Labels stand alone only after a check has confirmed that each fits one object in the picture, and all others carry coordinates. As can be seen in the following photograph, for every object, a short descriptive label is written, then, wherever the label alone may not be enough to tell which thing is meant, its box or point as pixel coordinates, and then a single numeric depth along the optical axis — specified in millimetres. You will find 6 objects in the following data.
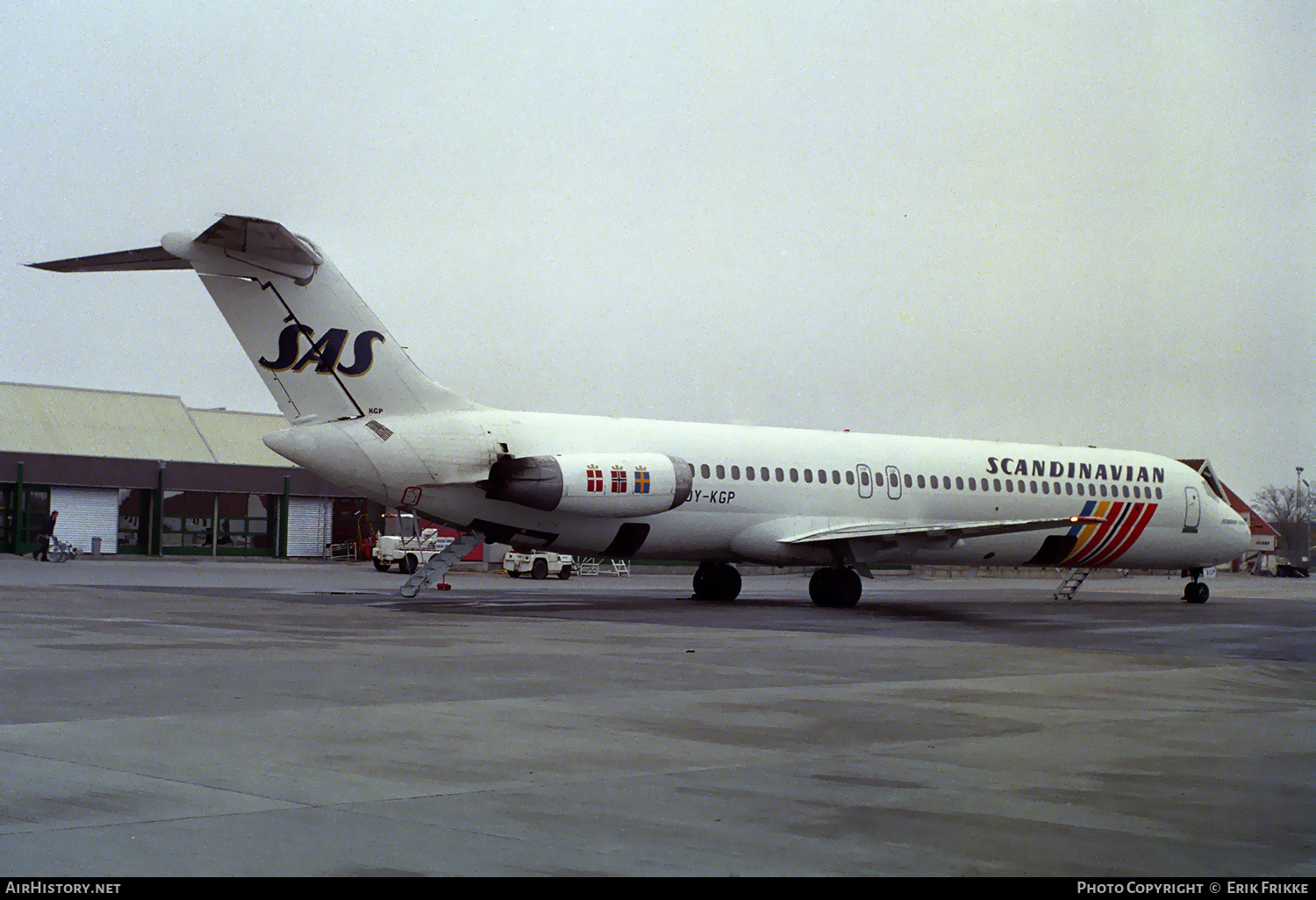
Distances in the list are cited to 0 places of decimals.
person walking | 45594
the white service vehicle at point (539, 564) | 44656
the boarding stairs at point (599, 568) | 53719
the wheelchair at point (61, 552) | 46812
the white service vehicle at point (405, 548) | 45438
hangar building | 54656
